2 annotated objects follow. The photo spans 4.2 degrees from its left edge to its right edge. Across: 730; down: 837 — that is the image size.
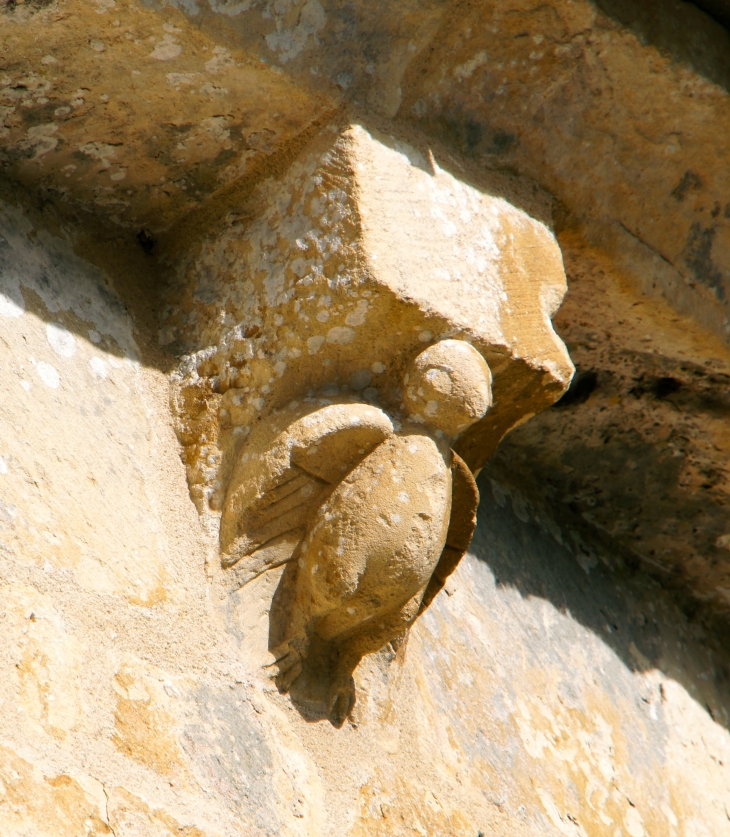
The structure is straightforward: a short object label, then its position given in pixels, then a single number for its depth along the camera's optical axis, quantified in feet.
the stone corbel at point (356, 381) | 22.34
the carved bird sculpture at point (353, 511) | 22.30
